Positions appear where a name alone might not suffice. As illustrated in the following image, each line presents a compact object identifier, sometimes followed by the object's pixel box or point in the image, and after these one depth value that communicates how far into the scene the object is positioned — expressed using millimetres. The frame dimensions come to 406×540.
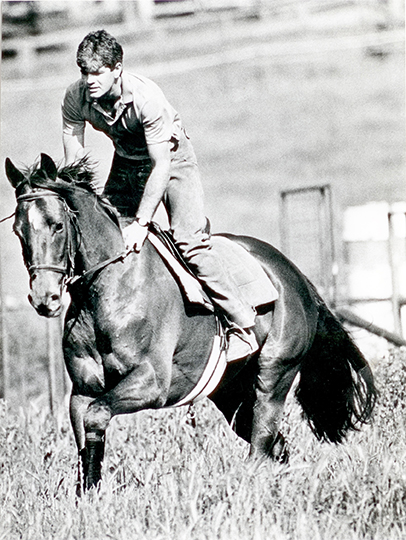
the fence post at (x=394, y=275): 18125
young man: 10062
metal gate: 18625
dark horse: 9453
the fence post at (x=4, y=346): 16584
